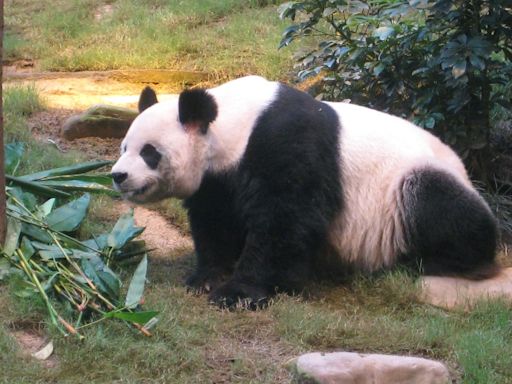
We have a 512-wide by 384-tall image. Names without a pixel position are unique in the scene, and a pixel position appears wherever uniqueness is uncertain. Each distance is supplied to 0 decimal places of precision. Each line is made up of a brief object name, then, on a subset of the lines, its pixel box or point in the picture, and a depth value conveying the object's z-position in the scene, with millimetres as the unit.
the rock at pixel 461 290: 9352
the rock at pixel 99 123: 14391
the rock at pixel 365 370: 7316
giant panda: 9336
